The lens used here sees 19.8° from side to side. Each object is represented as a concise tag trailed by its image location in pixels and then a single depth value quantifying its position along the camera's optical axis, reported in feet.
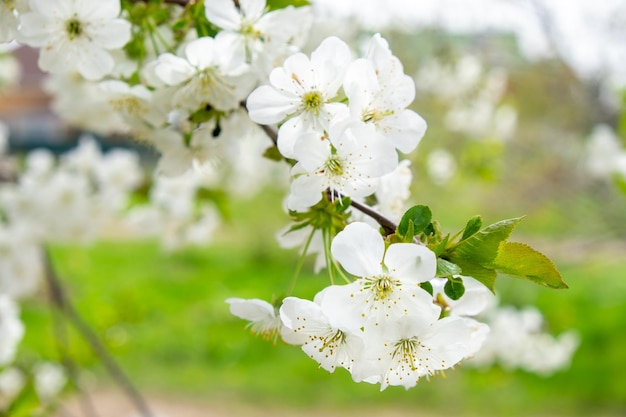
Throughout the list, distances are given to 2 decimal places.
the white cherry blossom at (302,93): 1.57
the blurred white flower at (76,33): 1.64
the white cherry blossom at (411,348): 1.51
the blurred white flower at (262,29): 1.64
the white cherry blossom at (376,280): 1.50
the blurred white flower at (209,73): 1.65
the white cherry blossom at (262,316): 1.59
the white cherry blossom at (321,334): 1.52
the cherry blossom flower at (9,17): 1.64
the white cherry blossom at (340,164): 1.54
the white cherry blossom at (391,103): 1.58
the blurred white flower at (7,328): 2.59
